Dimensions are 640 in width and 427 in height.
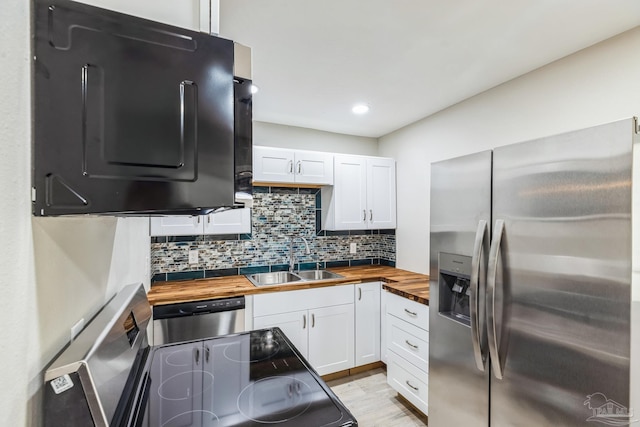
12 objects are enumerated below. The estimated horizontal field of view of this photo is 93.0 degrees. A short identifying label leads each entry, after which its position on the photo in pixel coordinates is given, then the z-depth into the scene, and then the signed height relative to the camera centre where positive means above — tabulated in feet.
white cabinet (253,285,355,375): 8.23 -3.09
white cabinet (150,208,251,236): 8.14 -0.37
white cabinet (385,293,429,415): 7.11 -3.46
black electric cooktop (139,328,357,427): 2.80 -1.93
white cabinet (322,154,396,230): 10.24 +0.58
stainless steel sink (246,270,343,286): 9.92 -2.19
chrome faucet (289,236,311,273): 10.46 -1.46
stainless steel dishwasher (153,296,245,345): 7.05 -2.63
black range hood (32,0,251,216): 1.60 +0.56
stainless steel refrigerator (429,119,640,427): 3.46 -0.95
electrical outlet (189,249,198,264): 9.23 -1.36
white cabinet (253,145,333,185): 9.13 +1.43
